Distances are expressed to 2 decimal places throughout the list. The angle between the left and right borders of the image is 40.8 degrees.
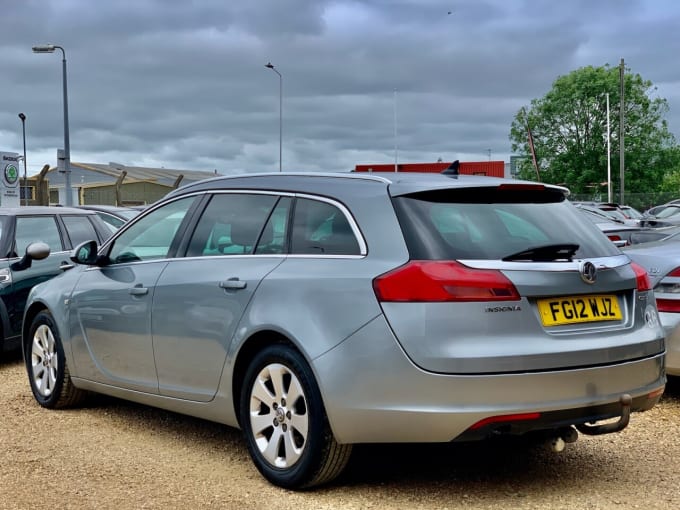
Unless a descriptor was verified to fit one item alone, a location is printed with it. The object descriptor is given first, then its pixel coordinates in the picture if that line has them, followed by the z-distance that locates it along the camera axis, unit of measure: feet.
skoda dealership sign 118.52
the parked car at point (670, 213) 80.84
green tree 234.58
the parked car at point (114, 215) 36.42
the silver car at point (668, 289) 21.21
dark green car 28.09
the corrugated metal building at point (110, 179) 145.23
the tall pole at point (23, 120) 205.05
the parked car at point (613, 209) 102.69
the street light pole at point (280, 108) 148.51
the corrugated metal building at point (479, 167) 199.60
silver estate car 13.43
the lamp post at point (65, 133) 96.53
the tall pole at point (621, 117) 145.79
